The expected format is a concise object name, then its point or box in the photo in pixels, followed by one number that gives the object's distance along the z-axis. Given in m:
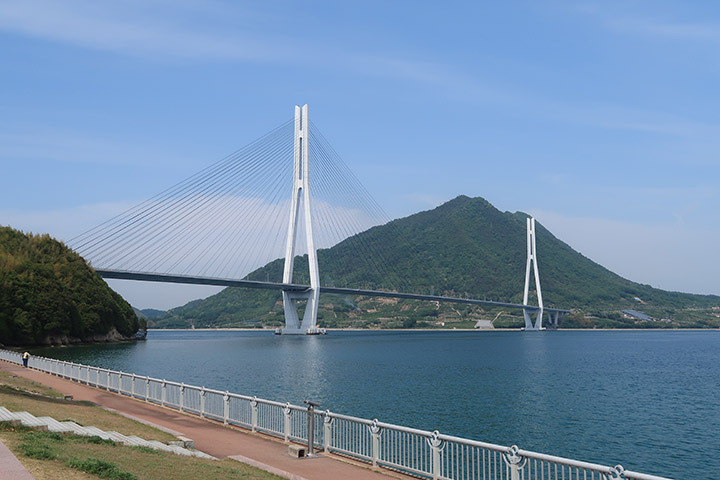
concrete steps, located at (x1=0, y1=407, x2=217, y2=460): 11.45
